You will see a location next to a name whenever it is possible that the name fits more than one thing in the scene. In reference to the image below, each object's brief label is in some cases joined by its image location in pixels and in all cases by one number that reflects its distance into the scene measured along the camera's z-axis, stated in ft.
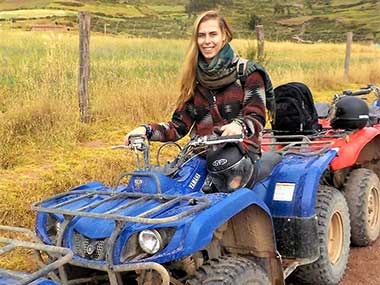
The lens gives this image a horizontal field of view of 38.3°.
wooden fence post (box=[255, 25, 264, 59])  40.78
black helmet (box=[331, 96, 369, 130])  16.60
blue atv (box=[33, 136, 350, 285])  9.01
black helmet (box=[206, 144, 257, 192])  10.98
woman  11.31
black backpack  15.98
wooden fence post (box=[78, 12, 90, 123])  24.61
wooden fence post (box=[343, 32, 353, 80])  53.51
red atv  15.62
